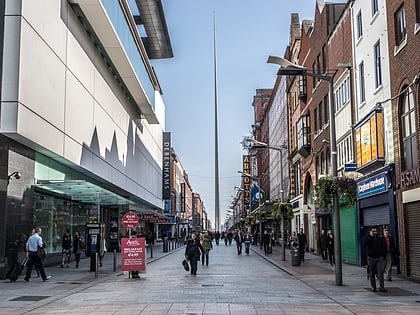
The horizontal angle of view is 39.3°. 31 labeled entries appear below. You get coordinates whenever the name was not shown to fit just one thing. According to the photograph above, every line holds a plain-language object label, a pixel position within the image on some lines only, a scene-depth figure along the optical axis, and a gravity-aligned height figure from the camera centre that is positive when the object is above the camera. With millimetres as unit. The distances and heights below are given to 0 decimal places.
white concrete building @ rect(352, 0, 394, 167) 22406 +7182
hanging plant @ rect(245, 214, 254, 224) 73656 +1840
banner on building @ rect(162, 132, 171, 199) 78188 +9077
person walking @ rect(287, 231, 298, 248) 29175 -194
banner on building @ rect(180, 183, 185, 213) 116875 +7267
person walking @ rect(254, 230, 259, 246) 68344 -679
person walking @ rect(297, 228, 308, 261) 29647 -491
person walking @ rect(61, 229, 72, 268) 26352 -470
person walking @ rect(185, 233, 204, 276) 22219 -706
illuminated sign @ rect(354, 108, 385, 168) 22703 +3791
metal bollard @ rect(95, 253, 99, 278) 21044 -1122
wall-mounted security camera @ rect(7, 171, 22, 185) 21125 +2173
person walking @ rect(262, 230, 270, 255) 41938 -674
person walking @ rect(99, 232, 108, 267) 26072 -596
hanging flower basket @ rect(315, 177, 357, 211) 19438 +1414
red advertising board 21750 -712
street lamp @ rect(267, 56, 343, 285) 18172 +3010
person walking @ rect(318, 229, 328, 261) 29575 -615
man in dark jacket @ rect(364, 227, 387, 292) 16344 -651
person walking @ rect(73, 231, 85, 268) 27062 -447
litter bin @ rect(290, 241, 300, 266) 27734 -950
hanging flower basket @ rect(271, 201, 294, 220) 37562 +1493
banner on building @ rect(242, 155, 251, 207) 95125 +7161
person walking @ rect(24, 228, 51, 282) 19719 -571
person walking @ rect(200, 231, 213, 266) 28562 -486
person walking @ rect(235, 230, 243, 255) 42281 -655
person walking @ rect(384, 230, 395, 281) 19578 -587
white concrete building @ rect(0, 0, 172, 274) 20953 +5682
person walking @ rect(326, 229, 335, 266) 27484 -519
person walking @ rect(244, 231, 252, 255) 42875 -746
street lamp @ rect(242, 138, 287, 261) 37669 +6110
